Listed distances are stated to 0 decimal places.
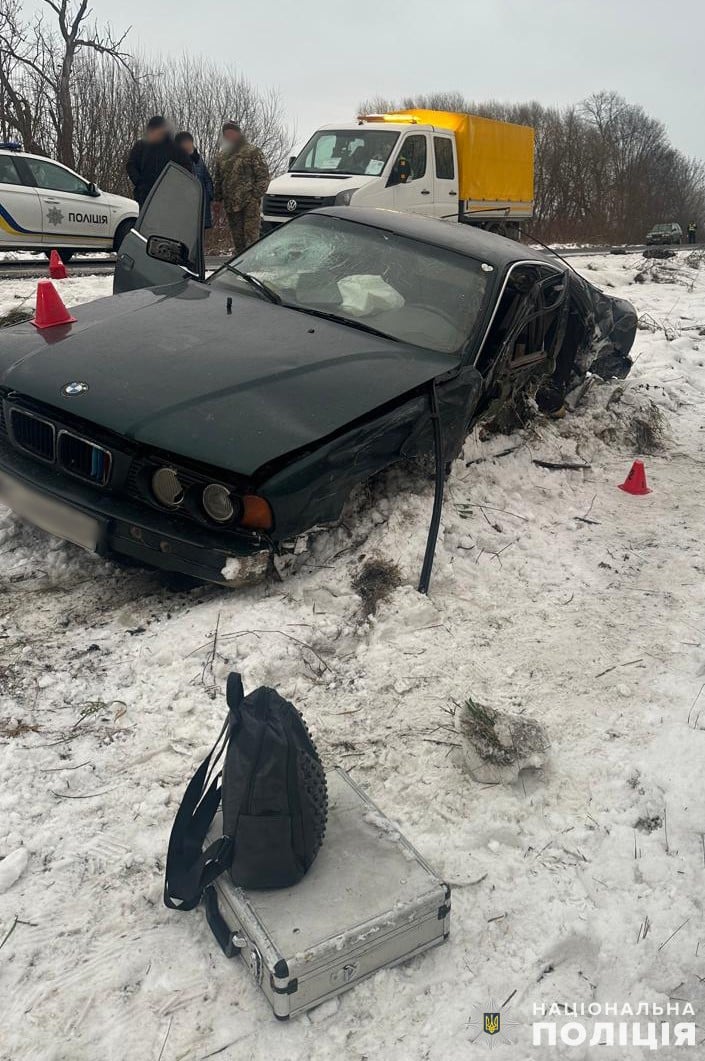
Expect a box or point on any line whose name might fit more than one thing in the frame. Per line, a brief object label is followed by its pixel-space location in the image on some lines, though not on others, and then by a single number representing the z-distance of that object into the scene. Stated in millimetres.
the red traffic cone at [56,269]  9258
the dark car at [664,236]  32844
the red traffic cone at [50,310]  3957
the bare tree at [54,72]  19109
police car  10602
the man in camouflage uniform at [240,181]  10133
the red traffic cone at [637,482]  5059
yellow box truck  12047
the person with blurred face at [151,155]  9289
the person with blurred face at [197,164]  9562
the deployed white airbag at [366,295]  4270
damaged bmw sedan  3174
